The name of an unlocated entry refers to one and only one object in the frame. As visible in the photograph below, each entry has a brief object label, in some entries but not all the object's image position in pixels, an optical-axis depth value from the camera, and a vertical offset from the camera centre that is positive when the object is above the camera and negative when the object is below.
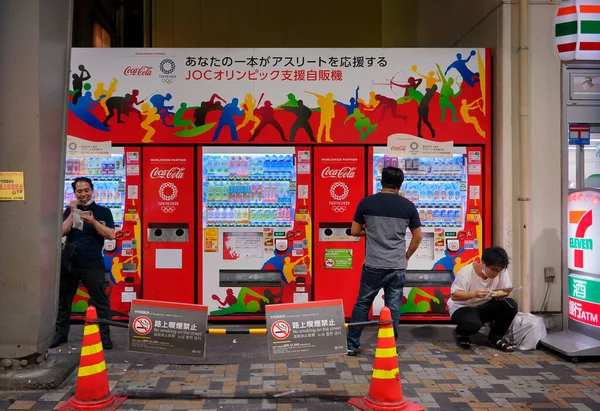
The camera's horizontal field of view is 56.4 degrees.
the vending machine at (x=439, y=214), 7.20 -0.05
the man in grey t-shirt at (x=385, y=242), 5.77 -0.34
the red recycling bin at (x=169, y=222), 7.19 -0.17
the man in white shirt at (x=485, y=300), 6.02 -1.01
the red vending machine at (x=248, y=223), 7.20 -0.18
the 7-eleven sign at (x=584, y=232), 6.11 -0.24
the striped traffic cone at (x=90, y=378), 4.41 -1.35
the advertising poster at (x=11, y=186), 5.08 +0.21
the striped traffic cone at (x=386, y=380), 4.40 -1.35
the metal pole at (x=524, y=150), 6.81 +0.73
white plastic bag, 6.25 -1.38
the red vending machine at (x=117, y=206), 7.18 +0.04
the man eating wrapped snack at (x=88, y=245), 6.04 -0.39
